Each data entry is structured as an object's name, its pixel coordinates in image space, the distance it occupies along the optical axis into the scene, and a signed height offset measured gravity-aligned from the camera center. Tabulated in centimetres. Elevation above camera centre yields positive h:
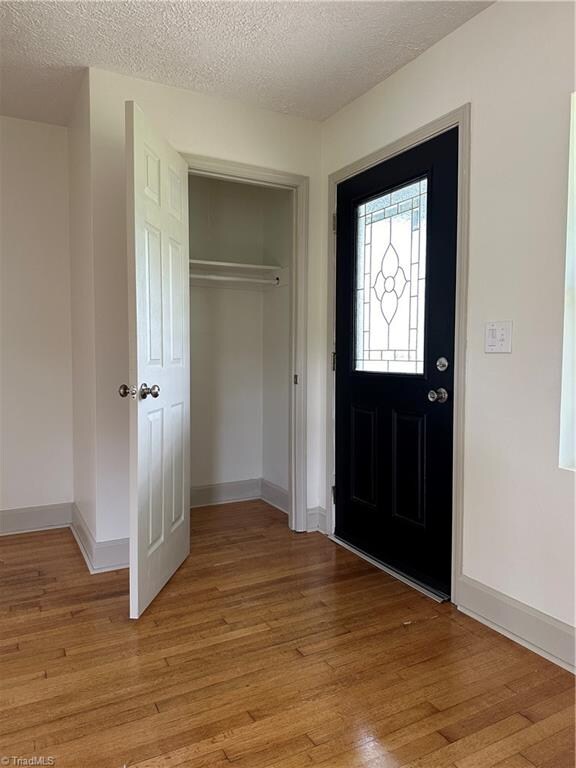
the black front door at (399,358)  237 -7
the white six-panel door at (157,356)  215 -5
